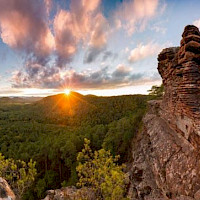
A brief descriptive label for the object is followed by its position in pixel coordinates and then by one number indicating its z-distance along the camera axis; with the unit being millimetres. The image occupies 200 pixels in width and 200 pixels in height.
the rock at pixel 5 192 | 6243
